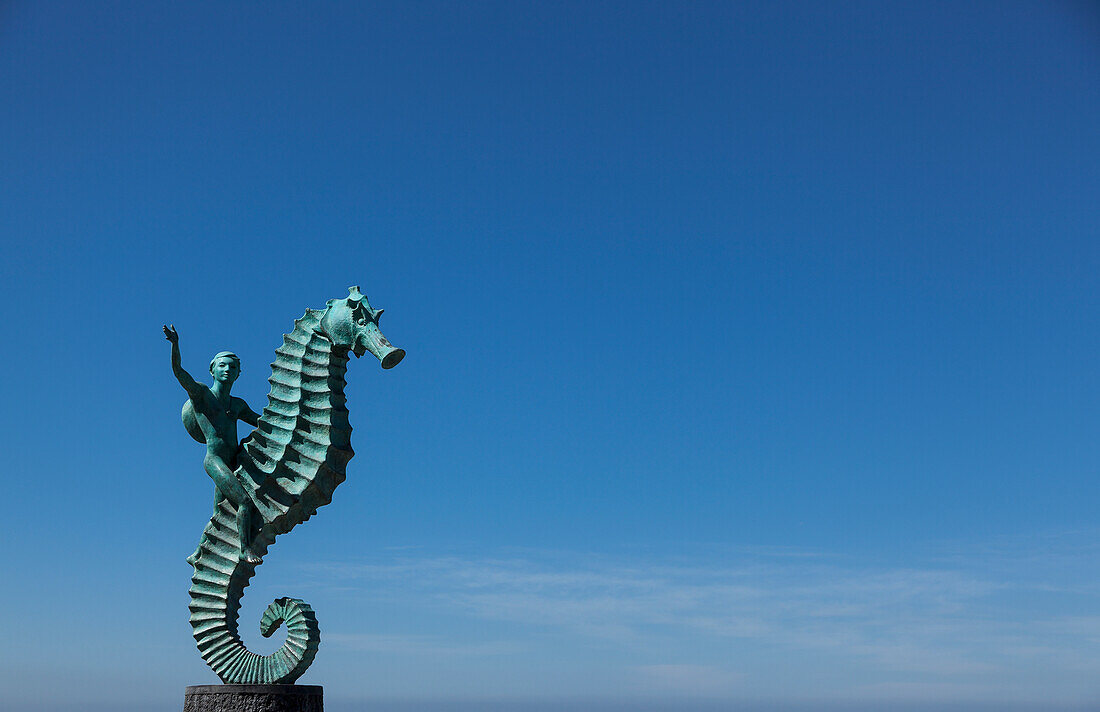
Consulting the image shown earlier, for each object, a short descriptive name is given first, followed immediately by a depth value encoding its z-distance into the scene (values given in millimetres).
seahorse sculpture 11383
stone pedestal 10703
